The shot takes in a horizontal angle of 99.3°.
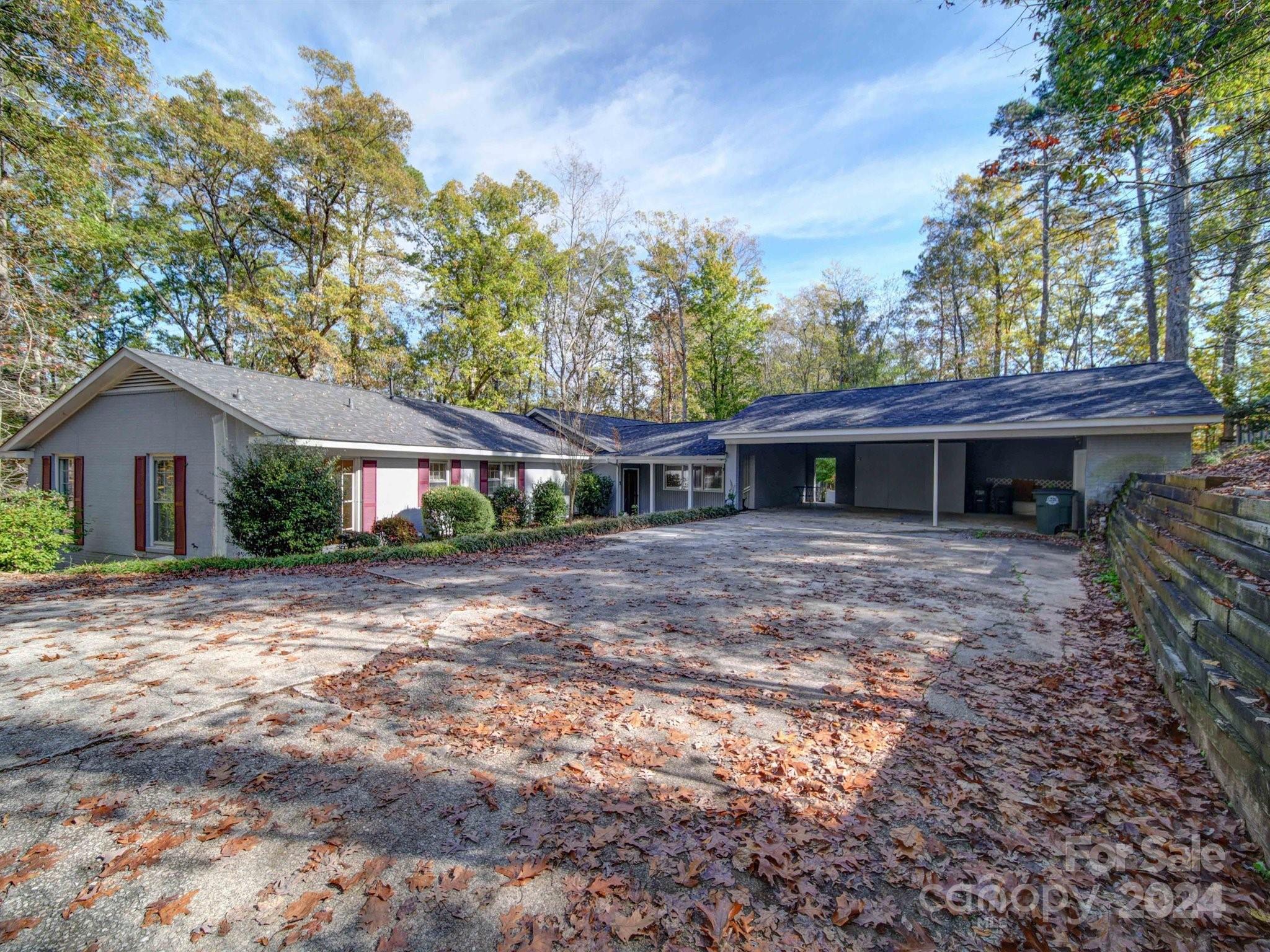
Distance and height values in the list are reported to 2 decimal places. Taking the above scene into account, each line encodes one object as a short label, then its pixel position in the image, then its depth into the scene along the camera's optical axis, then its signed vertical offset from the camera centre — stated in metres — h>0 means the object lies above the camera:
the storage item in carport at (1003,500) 16.95 -0.92
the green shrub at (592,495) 17.27 -0.82
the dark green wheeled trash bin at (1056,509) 11.72 -0.84
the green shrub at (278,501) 9.95 -0.60
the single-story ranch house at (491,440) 11.10 +0.76
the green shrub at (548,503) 16.28 -1.01
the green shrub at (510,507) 15.34 -1.10
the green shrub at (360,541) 12.00 -1.59
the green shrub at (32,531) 9.54 -1.14
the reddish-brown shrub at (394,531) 12.46 -1.42
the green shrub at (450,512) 13.34 -1.06
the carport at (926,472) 16.61 -0.04
